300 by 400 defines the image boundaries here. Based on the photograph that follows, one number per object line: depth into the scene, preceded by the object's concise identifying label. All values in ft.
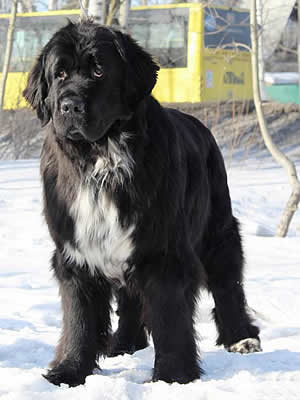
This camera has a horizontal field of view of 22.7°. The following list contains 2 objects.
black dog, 10.94
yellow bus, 66.03
